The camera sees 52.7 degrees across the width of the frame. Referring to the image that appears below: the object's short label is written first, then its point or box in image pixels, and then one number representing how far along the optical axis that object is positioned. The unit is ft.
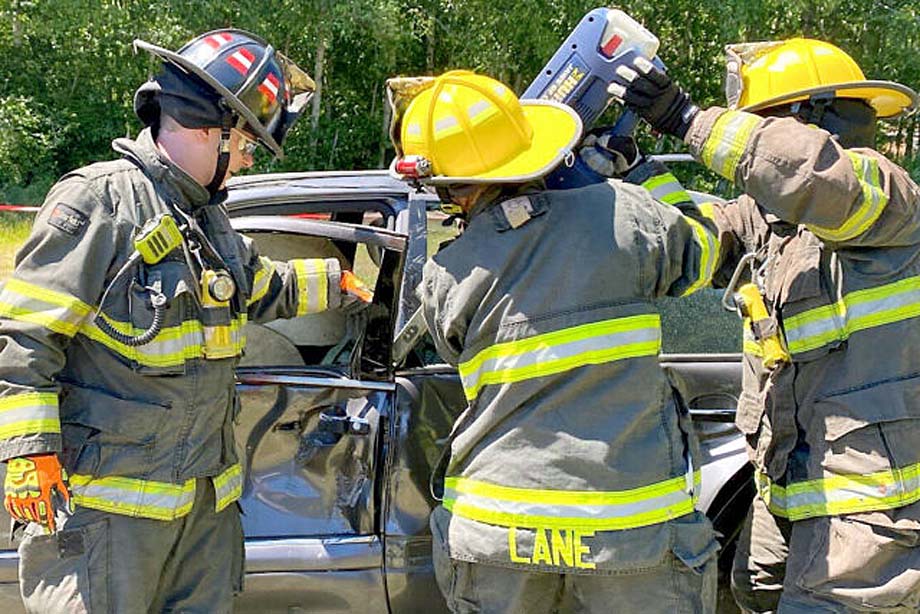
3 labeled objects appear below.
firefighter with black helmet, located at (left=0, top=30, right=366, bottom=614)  6.89
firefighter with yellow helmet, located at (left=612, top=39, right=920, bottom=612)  7.00
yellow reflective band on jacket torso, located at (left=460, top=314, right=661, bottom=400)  6.72
